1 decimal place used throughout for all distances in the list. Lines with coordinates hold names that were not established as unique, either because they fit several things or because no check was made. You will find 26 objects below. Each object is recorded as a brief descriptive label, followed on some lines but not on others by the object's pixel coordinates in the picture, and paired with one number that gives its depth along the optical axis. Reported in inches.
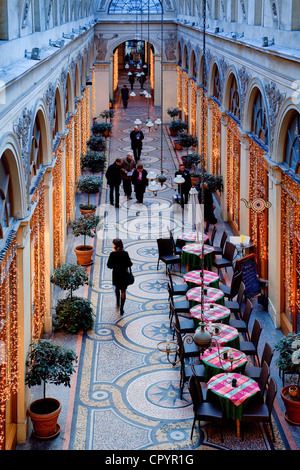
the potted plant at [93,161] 723.4
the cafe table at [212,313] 355.6
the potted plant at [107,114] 1029.4
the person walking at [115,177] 626.2
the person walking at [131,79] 1478.8
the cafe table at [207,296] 381.0
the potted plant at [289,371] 290.8
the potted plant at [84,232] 486.0
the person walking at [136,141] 802.2
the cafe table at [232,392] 273.3
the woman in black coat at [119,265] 404.8
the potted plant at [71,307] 386.3
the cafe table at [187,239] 490.0
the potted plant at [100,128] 927.0
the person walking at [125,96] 1242.6
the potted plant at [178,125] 916.0
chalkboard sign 419.8
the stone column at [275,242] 382.3
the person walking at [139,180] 637.3
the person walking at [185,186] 605.3
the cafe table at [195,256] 463.2
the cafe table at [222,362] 301.0
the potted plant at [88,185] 597.9
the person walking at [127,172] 658.8
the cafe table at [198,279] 410.9
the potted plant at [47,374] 281.1
